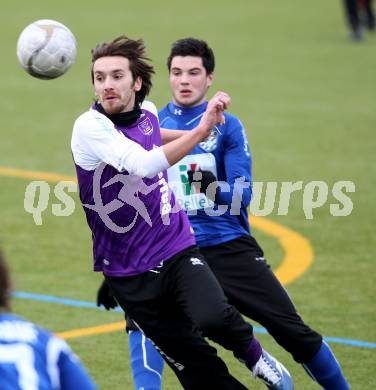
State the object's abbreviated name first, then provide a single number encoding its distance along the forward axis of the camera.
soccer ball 15.70
